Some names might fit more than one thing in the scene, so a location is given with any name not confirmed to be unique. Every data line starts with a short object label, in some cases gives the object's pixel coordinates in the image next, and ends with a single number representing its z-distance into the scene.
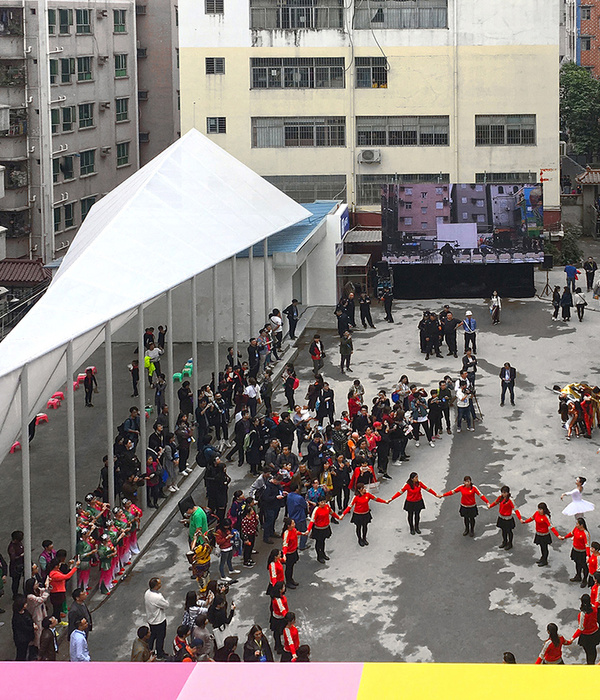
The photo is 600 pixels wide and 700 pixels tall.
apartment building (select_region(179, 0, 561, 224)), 43.44
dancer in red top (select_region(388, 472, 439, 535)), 19.41
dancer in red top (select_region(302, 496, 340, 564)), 18.55
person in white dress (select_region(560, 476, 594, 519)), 18.02
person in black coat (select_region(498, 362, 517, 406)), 26.77
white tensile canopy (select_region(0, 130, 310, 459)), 17.50
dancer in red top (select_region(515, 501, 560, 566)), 17.97
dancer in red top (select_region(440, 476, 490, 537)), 19.20
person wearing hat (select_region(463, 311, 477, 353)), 30.94
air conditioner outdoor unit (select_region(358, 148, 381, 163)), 44.06
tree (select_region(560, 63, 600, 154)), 69.12
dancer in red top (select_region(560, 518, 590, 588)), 17.38
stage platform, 38.75
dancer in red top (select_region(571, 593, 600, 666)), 14.71
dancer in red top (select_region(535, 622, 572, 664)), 13.88
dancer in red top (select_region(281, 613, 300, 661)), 14.84
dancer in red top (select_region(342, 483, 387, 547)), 19.05
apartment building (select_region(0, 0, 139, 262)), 46.06
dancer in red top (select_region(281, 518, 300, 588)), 17.41
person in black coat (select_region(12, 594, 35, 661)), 15.05
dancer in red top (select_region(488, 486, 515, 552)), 18.53
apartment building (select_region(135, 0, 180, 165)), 60.19
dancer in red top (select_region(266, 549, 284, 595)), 15.76
